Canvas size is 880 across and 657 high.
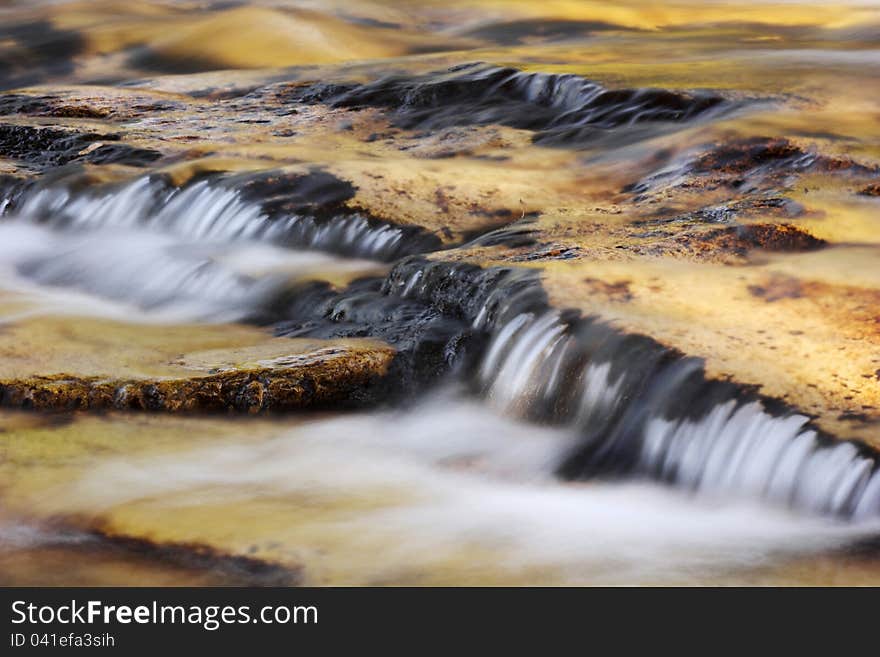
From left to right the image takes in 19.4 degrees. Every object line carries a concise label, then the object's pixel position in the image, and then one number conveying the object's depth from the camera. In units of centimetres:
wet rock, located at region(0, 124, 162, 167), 1620
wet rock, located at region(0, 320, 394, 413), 877
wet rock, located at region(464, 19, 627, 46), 2845
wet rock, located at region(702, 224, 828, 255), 992
